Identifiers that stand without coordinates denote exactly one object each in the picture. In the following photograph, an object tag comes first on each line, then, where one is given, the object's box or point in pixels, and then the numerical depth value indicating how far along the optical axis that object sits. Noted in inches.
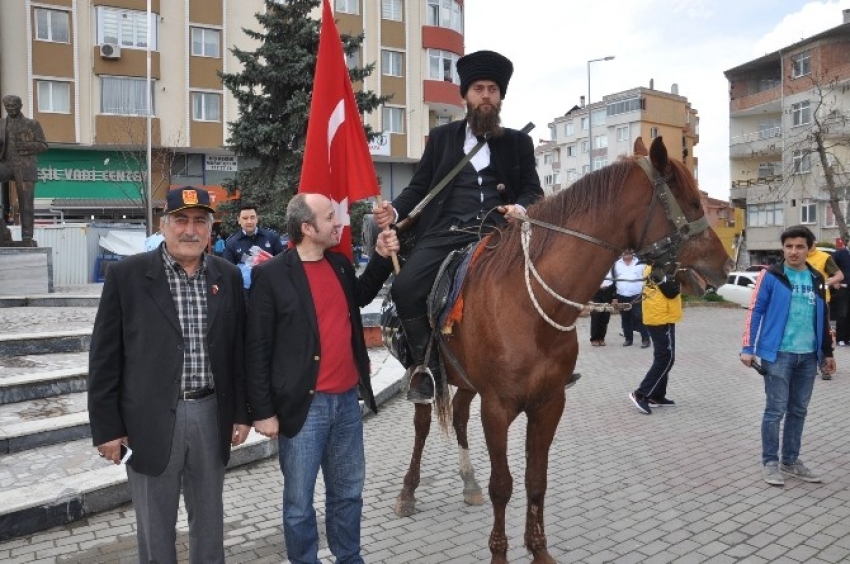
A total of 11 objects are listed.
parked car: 1058.1
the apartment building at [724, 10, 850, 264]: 1716.3
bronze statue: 526.6
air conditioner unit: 1255.5
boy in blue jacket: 233.9
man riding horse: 181.3
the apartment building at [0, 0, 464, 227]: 1235.9
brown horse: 157.6
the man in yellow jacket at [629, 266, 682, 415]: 352.5
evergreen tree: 792.3
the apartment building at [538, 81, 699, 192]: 2876.5
